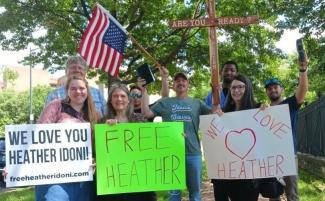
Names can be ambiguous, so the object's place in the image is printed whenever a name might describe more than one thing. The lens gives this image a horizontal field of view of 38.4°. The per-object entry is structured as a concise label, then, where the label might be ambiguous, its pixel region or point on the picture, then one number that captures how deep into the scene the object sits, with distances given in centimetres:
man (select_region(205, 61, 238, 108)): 595
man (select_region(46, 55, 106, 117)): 482
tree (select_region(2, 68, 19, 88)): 3617
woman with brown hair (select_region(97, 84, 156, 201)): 459
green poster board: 457
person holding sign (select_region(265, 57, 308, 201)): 511
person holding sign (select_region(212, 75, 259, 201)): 486
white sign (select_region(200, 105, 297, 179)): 495
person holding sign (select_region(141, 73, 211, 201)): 550
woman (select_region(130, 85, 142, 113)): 613
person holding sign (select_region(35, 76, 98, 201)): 433
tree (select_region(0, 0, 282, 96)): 1358
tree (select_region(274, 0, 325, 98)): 1004
